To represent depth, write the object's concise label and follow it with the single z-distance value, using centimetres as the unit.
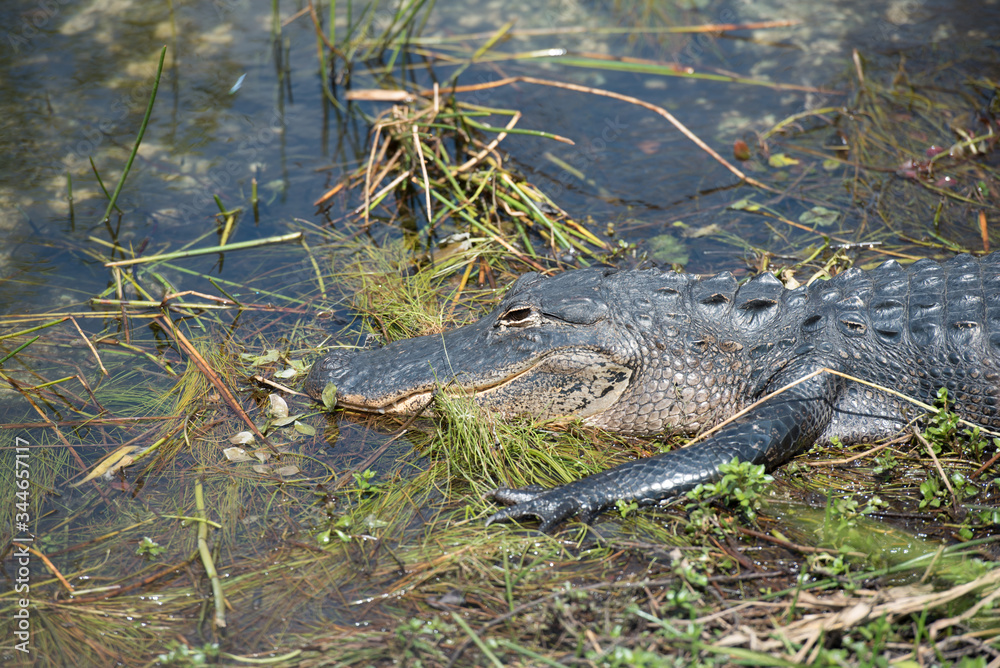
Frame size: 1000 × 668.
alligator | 686
